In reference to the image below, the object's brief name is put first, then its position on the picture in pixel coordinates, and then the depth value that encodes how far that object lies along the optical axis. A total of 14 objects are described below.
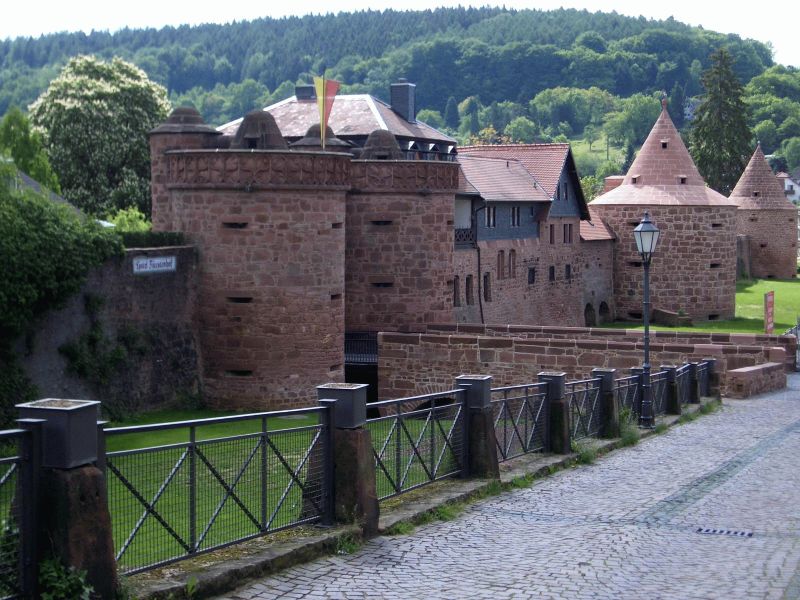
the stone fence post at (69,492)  7.77
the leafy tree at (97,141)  50.59
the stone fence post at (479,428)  13.26
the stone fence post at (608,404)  17.98
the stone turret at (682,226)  52.97
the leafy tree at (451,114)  188.88
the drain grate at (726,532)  11.62
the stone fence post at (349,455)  10.67
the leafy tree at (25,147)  45.50
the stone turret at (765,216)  73.19
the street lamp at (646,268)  20.36
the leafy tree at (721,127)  78.62
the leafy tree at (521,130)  174.25
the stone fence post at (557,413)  15.75
